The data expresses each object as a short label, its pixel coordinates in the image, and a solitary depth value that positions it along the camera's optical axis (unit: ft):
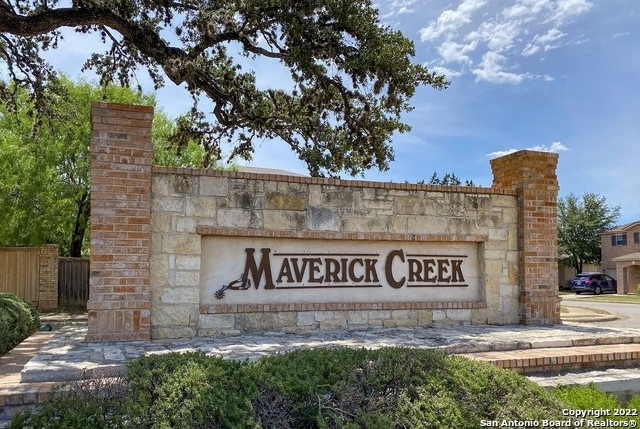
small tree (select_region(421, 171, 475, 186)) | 106.01
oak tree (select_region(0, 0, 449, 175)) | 29.48
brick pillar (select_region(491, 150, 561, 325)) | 26.05
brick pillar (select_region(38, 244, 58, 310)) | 57.67
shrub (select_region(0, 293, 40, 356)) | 23.02
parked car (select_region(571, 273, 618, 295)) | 112.06
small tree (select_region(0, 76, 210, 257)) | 58.03
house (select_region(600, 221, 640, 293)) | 116.47
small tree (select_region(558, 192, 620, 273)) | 135.95
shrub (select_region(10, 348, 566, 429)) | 9.55
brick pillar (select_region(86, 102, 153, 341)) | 19.80
